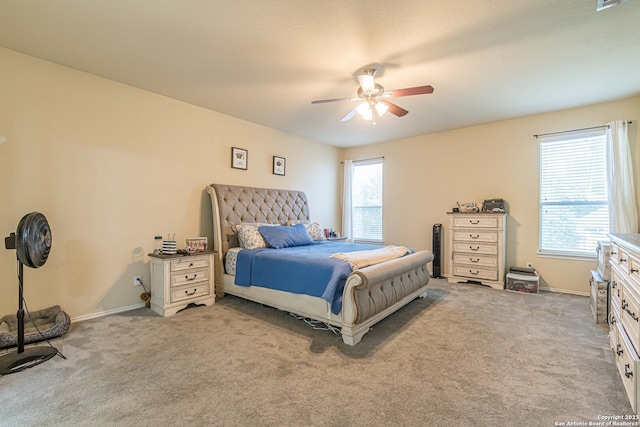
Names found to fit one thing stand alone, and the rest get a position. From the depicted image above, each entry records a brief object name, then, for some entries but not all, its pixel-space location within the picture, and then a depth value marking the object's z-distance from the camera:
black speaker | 5.11
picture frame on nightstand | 3.68
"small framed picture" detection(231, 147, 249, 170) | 4.50
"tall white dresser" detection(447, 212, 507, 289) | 4.40
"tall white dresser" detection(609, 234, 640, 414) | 1.59
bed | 2.54
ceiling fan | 2.72
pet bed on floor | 2.41
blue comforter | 2.59
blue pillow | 3.87
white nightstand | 3.25
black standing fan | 2.15
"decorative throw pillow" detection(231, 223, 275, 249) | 3.84
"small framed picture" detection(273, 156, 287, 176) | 5.12
